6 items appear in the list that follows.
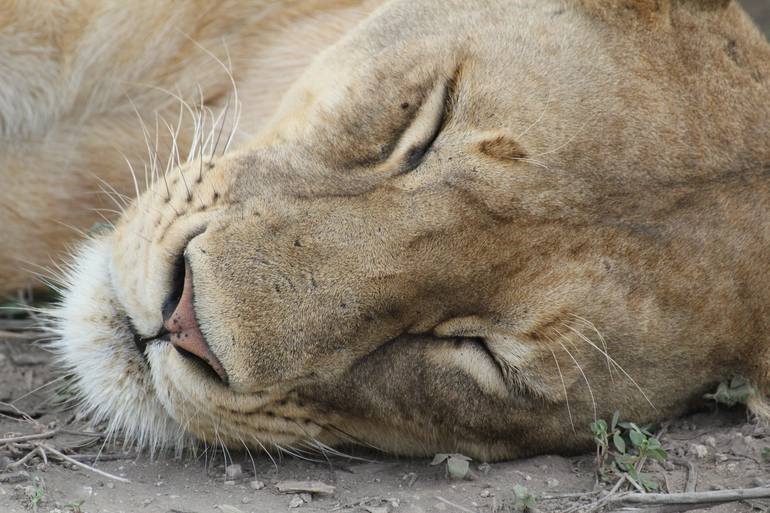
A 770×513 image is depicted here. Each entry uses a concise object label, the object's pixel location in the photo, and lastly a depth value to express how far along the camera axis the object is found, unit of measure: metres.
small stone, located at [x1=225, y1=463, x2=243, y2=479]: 6.32
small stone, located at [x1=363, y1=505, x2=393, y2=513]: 5.88
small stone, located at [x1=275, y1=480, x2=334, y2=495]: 6.18
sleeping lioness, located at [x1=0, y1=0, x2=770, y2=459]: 5.94
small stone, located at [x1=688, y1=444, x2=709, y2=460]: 6.48
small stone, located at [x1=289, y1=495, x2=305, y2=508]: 6.02
